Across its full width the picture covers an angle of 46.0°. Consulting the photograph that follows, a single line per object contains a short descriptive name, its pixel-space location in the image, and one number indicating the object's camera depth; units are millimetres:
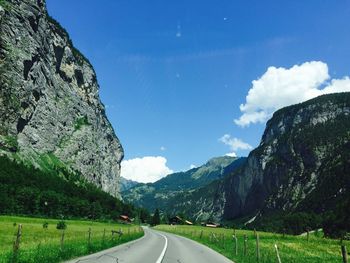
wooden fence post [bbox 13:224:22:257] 16547
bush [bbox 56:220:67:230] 74562
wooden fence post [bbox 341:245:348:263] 13923
